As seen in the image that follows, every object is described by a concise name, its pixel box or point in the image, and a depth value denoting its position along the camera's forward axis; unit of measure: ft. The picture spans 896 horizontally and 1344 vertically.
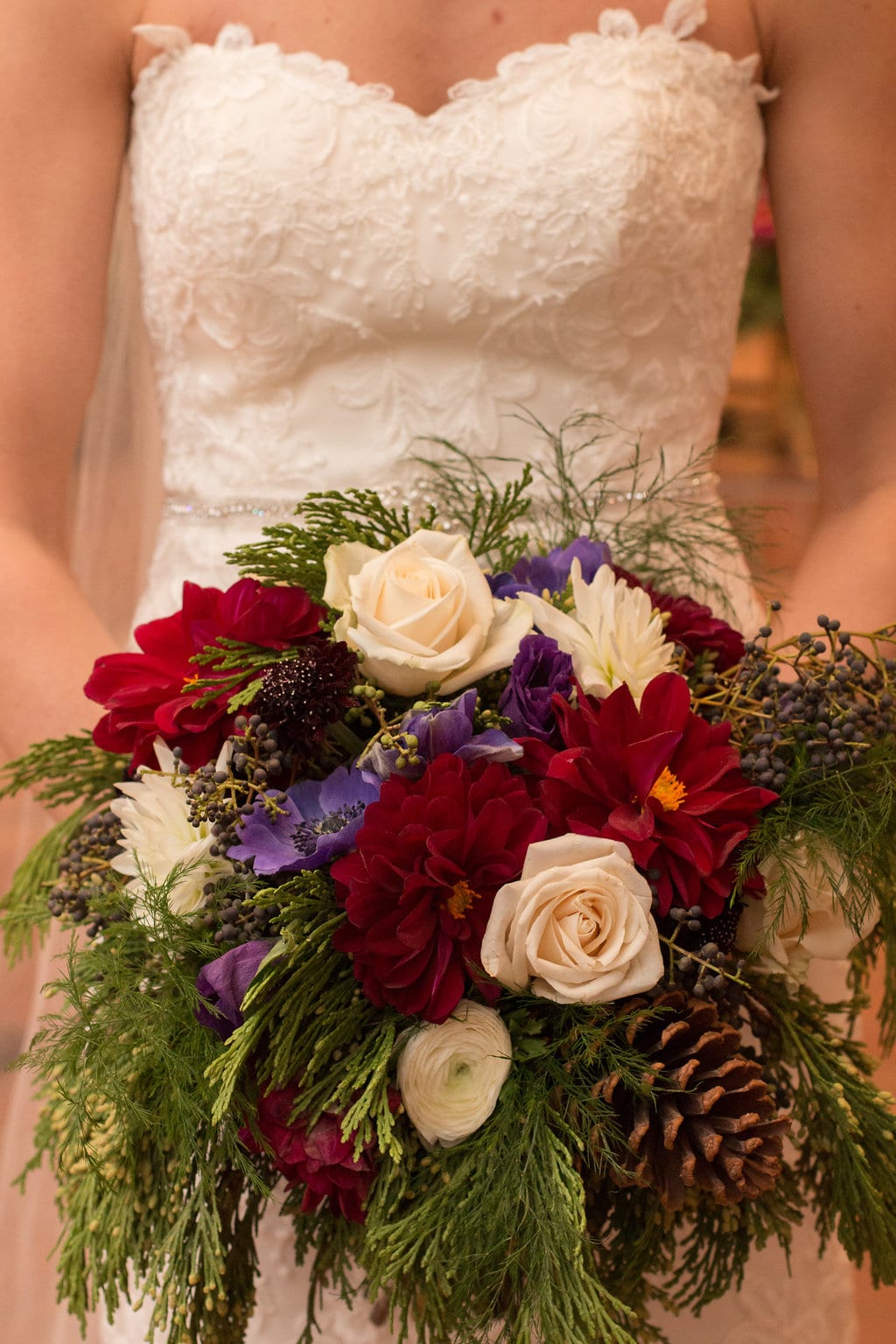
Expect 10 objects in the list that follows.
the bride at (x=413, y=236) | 3.24
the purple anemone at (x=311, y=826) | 1.87
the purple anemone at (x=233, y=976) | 1.85
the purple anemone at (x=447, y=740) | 1.91
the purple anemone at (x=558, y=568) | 2.37
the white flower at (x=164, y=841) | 1.99
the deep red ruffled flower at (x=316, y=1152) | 1.86
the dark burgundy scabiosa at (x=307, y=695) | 1.91
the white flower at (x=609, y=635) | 2.10
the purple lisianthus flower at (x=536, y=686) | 2.03
